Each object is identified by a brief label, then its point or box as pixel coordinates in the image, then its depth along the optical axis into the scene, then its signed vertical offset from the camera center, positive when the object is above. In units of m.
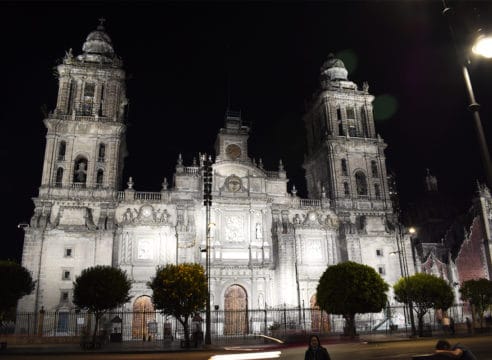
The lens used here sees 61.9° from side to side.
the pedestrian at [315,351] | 7.86 -0.84
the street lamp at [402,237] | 44.02 +6.97
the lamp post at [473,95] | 7.33 +3.98
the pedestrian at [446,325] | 35.87 -1.92
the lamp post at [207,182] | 28.92 +8.85
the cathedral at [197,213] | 40.09 +9.97
